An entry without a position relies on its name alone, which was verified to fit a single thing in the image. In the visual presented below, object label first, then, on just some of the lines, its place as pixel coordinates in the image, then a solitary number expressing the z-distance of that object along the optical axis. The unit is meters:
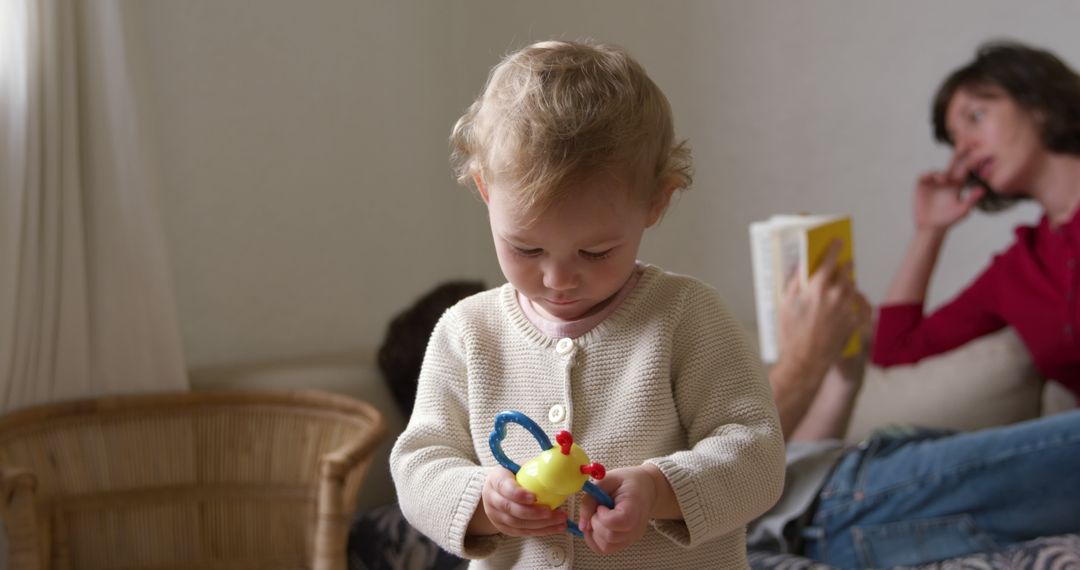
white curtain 1.69
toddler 0.84
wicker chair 1.72
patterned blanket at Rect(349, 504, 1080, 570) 1.37
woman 1.90
